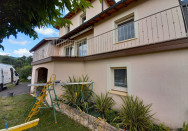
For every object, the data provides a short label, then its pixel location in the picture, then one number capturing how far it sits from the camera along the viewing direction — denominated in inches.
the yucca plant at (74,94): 169.2
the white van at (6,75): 383.8
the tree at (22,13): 70.1
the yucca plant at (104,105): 149.6
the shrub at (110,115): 128.3
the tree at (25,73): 770.8
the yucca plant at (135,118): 106.1
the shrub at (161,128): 104.4
